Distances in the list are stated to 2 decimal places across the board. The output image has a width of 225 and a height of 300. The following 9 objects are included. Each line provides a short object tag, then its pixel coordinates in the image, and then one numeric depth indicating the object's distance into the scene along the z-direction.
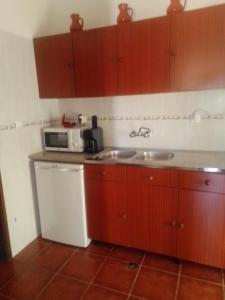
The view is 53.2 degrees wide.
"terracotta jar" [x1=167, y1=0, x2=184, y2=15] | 1.86
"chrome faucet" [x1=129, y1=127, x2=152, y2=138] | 2.44
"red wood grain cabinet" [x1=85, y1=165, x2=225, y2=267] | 1.79
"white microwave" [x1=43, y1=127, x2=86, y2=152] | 2.36
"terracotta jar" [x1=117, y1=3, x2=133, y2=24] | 2.03
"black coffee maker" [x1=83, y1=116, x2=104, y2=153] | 2.36
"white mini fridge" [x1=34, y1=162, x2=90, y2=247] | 2.17
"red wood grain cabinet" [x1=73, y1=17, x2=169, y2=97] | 1.95
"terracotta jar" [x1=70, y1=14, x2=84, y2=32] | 2.20
